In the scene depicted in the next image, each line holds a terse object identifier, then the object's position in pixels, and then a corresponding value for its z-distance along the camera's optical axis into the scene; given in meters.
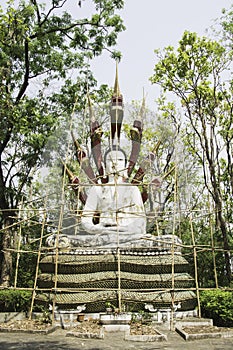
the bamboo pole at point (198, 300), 9.66
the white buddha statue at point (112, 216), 11.43
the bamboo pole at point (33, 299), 9.68
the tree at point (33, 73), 13.39
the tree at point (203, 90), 16.08
